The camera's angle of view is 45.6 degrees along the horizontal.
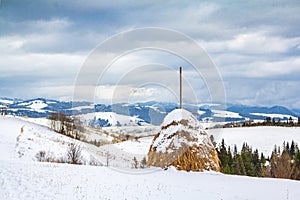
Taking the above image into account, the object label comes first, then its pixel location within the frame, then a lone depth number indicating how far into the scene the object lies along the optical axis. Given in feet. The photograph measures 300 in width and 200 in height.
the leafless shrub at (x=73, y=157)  111.55
